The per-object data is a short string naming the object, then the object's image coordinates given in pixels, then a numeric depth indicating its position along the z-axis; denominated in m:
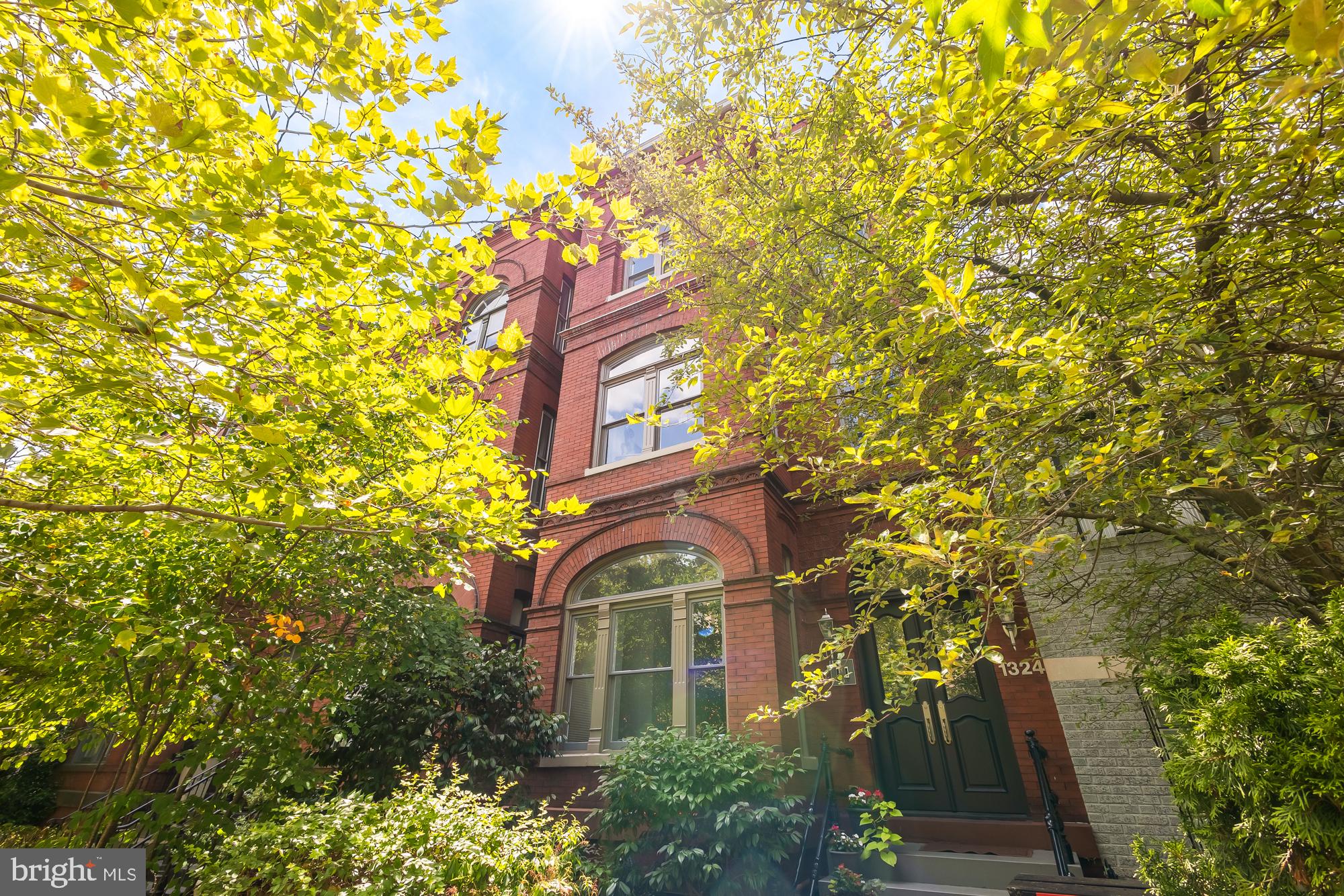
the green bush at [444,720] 5.79
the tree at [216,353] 2.17
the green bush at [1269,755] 2.14
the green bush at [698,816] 4.60
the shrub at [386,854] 3.14
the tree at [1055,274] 2.18
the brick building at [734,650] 5.41
